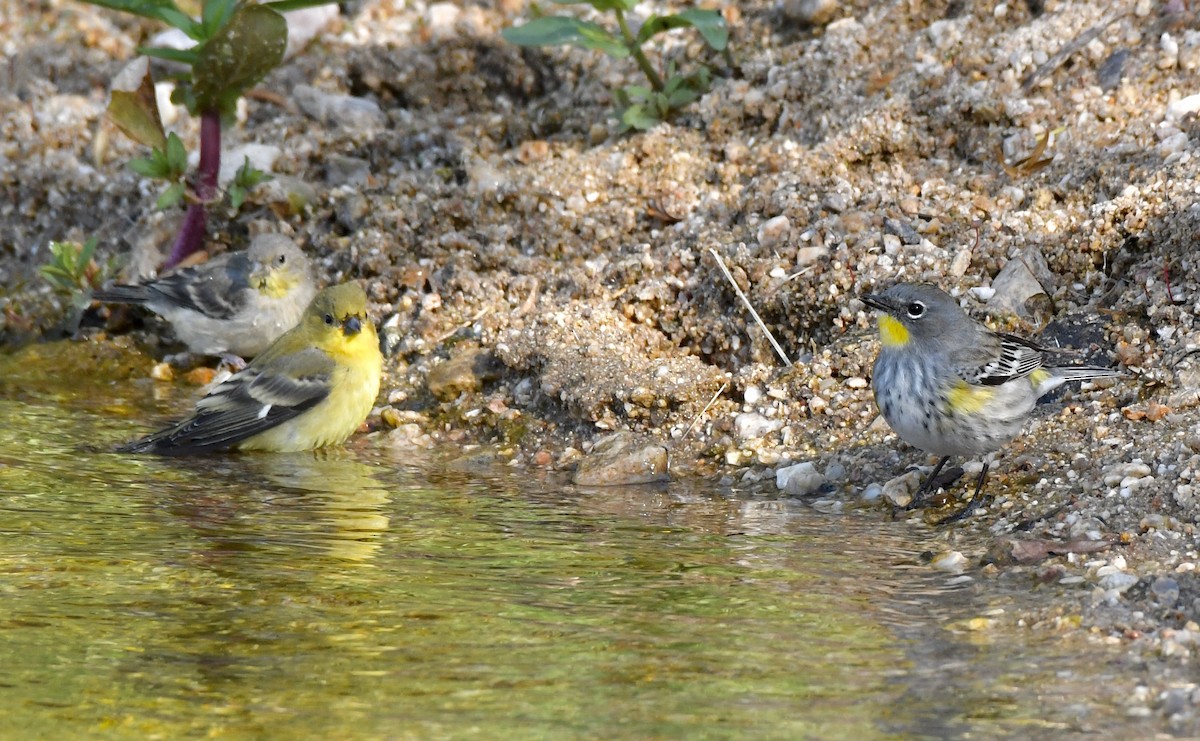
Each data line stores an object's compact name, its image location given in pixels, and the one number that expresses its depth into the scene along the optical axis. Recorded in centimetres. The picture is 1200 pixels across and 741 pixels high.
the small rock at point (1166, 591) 876
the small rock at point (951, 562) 984
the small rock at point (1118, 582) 901
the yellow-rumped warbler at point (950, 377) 1137
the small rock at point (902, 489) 1155
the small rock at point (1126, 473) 1069
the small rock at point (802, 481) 1199
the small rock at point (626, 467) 1237
